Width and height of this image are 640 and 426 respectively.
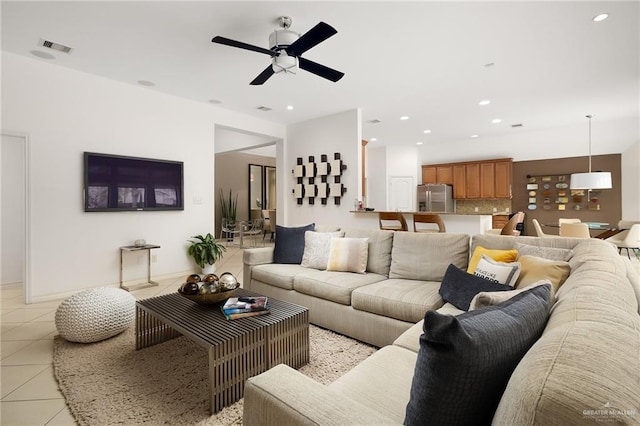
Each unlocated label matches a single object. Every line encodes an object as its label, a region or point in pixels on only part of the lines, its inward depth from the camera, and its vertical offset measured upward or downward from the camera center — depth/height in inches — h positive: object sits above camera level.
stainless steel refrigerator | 321.7 +13.1
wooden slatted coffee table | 67.1 -30.4
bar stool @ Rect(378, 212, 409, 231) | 177.6 -6.6
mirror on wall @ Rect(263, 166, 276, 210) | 419.8 +34.5
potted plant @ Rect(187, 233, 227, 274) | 189.9 -24.6
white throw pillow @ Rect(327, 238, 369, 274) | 118.7 -17.4
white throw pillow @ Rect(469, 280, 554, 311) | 44.9 -13.2
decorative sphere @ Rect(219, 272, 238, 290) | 88.4 -20.3
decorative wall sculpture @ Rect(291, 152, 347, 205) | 221.6 +24.5
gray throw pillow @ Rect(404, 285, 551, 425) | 26.2 -14.0
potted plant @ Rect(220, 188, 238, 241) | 339.6 +1.4
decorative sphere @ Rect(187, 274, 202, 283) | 87.7 -19.2
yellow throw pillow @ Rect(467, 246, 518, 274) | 85.0 -12.9
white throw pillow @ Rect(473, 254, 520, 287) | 73.5 -15.3
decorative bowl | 85.9 -24.0
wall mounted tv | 155.6 +16.3
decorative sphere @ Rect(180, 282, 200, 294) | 85.4 -21.3
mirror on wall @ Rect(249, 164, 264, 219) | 401.4 +27.9
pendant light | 209.6 +19.7
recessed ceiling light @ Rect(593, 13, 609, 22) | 107.7 +68.3
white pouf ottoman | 95.0 -32.5
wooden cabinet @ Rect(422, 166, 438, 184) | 339.6 +40.4
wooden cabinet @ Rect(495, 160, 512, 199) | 291.4 +30.0
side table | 162.1 -28.7
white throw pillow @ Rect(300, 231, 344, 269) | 127.7 -16.0
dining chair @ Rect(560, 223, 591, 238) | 187.8 -13.1
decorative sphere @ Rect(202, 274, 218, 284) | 87.4 -19.1
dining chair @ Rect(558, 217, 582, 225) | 230.1 -8.9
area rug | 65.1 -42.3
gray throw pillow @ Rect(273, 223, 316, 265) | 138.2 -15.3
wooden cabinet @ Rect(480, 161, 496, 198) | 300.4 +30.0
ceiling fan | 100.6 +57.6
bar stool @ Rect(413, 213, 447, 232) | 165.0 -5.3
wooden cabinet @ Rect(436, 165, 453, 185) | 328.2 +38.9
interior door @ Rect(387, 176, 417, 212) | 354.0 +20.2
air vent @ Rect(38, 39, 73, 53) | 125.9 +70.7
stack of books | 79.7 -25.7
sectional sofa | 19.6 -13.6
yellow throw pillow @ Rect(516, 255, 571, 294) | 66.8 -14.1
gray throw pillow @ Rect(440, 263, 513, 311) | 73.1 -19.5
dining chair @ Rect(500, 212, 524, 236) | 159.0 -8.6
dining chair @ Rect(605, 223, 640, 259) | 183.3 -18.9
